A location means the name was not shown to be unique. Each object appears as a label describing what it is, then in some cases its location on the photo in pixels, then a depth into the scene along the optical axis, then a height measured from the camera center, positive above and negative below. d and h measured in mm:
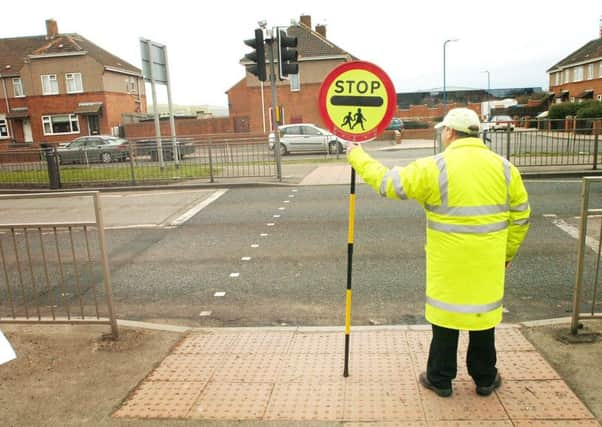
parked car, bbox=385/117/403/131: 37044 -954
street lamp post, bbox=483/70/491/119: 59428 +209
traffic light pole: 14352 +1076
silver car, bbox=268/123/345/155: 25500 -1084
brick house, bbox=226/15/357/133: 42688 +2212
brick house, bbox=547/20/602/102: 48219 +2763
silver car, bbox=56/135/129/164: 15414 -807
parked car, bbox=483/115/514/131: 48338 -1103
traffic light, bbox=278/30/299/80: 13055 +1531
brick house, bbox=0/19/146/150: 42531 +2927
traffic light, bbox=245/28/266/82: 13562 +1653
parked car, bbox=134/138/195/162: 16047 -762
